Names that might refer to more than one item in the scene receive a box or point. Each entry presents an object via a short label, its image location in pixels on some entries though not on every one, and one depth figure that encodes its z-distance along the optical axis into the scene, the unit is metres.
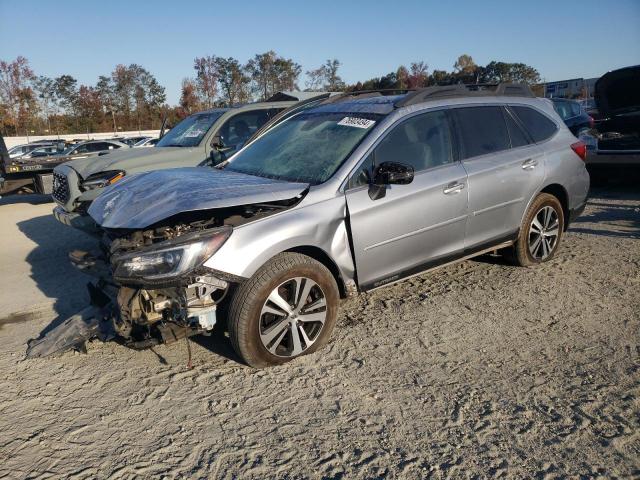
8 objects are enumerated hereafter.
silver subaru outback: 3.35
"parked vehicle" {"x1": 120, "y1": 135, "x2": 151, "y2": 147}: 24.29
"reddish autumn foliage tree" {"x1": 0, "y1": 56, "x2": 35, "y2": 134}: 48.72
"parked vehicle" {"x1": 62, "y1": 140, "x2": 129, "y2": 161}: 19.14
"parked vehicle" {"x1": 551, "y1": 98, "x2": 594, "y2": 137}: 12.38
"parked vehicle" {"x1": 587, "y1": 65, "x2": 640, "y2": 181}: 9.02
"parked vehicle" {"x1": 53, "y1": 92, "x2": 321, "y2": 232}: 6.71
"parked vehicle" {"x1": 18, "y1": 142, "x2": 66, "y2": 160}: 19.83
